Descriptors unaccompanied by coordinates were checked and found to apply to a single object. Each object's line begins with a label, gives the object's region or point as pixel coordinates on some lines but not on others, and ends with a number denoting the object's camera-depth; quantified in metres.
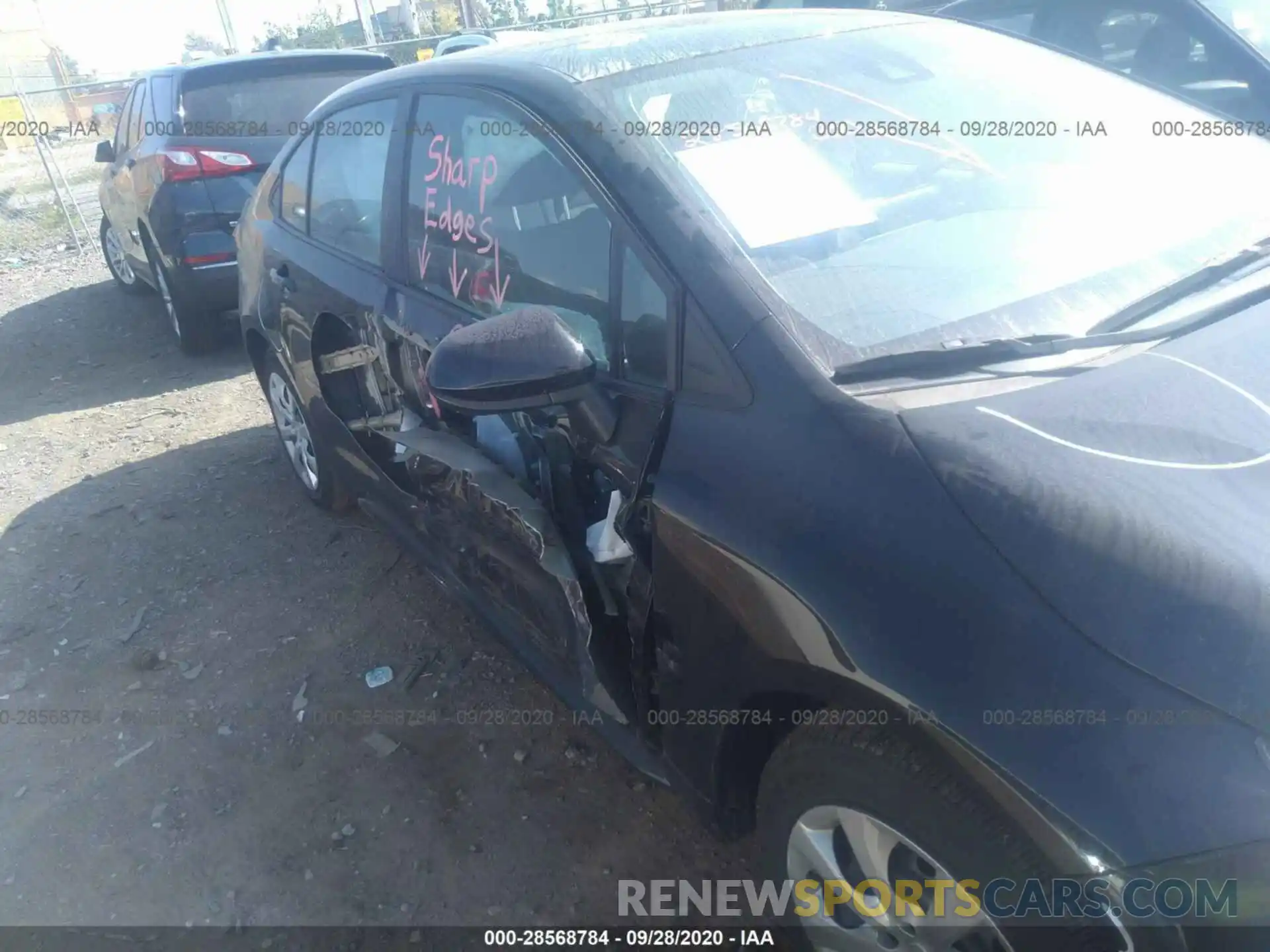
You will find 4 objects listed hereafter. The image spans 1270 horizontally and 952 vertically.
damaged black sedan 1.29
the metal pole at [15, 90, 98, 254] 10.29
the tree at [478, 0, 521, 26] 28.50
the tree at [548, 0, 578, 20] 22.09
